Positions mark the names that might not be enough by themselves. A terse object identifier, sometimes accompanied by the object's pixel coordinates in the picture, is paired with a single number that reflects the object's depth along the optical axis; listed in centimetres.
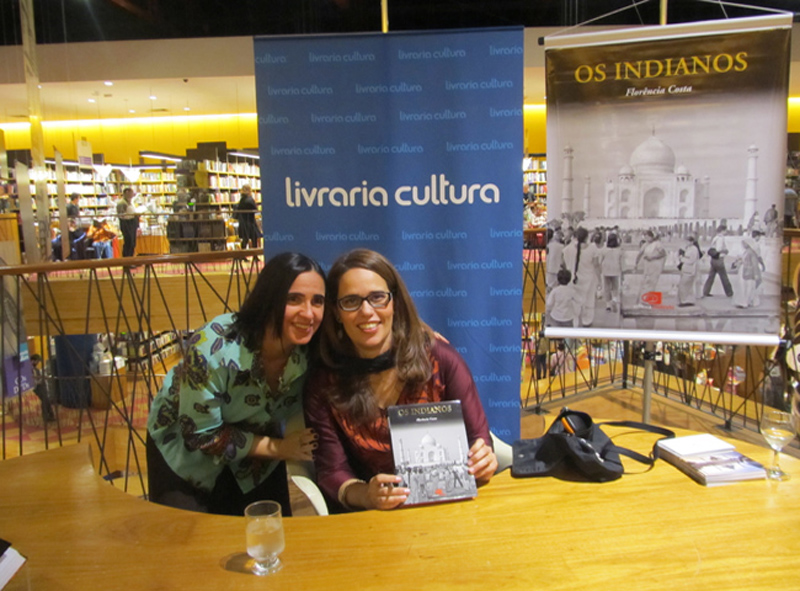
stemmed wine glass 159
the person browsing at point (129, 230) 913
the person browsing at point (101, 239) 899
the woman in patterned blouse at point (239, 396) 183
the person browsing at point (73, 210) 1060
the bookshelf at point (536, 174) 1288
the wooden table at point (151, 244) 991
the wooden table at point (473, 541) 119
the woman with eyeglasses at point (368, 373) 177
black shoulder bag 157
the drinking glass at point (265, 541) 124
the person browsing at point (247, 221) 909
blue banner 217
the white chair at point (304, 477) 173
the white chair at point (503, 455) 193
